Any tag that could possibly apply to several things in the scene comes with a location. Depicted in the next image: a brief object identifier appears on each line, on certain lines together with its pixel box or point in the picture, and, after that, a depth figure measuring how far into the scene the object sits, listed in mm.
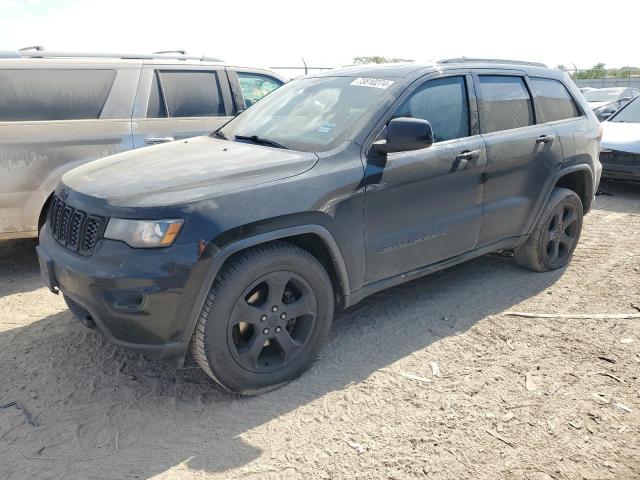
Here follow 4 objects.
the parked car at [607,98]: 14203
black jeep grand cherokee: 2717
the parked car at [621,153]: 7910
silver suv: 4672
